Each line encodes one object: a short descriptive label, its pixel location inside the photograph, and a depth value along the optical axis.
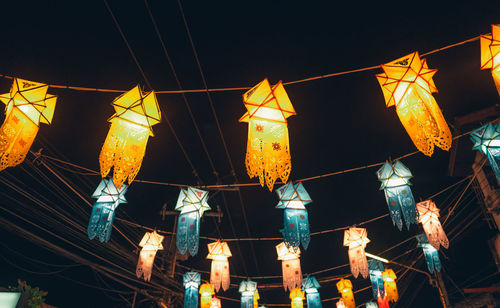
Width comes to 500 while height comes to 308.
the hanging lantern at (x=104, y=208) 5.26
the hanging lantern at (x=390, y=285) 10.02
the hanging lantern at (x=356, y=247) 7.71
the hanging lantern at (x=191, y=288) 8.43
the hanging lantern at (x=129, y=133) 3.66
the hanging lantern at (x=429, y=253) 8.20
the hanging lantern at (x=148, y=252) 6.94
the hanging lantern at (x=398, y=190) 5.56
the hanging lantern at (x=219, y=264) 7.62
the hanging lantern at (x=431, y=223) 6.57
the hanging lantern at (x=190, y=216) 5.67
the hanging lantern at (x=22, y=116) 3.49
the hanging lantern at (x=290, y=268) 7.89
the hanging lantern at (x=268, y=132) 3.70
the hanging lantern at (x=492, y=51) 3.52
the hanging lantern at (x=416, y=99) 3.39
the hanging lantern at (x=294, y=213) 5.82
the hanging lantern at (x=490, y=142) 4.93
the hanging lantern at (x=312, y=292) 10.04
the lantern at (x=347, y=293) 10.41
